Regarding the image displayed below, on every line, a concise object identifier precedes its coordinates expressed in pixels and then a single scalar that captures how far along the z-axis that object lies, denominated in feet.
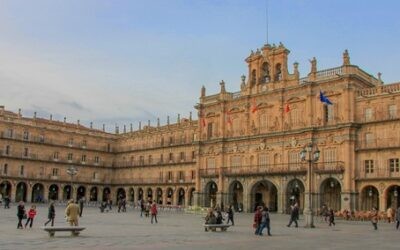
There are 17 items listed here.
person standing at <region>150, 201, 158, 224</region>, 110.08
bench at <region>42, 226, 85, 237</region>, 64.59
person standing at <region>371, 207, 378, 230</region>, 99.28
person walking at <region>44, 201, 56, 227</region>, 86.52
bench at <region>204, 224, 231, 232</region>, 83.56
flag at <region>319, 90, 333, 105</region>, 155.53
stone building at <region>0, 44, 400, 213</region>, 160.25
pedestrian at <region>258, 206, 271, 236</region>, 77.92
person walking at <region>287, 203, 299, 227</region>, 101.91
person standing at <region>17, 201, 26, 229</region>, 79.92
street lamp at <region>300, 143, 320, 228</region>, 102.99
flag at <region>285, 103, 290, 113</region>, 177.36
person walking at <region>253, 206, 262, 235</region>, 80.46
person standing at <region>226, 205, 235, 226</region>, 103.30
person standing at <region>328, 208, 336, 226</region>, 111.96
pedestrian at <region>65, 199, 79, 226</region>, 75.05
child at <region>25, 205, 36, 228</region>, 82.80
